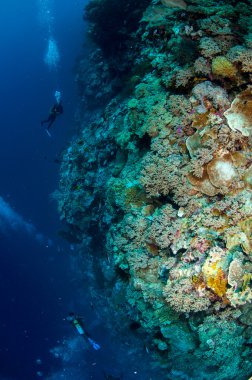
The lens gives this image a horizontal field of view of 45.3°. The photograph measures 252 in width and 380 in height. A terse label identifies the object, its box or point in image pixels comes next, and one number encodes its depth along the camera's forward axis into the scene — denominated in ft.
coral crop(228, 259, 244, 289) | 12.01
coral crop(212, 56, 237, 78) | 15.31
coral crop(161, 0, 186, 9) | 20.46
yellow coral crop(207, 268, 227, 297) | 12.48
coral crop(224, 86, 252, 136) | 14.28
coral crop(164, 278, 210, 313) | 12.92
